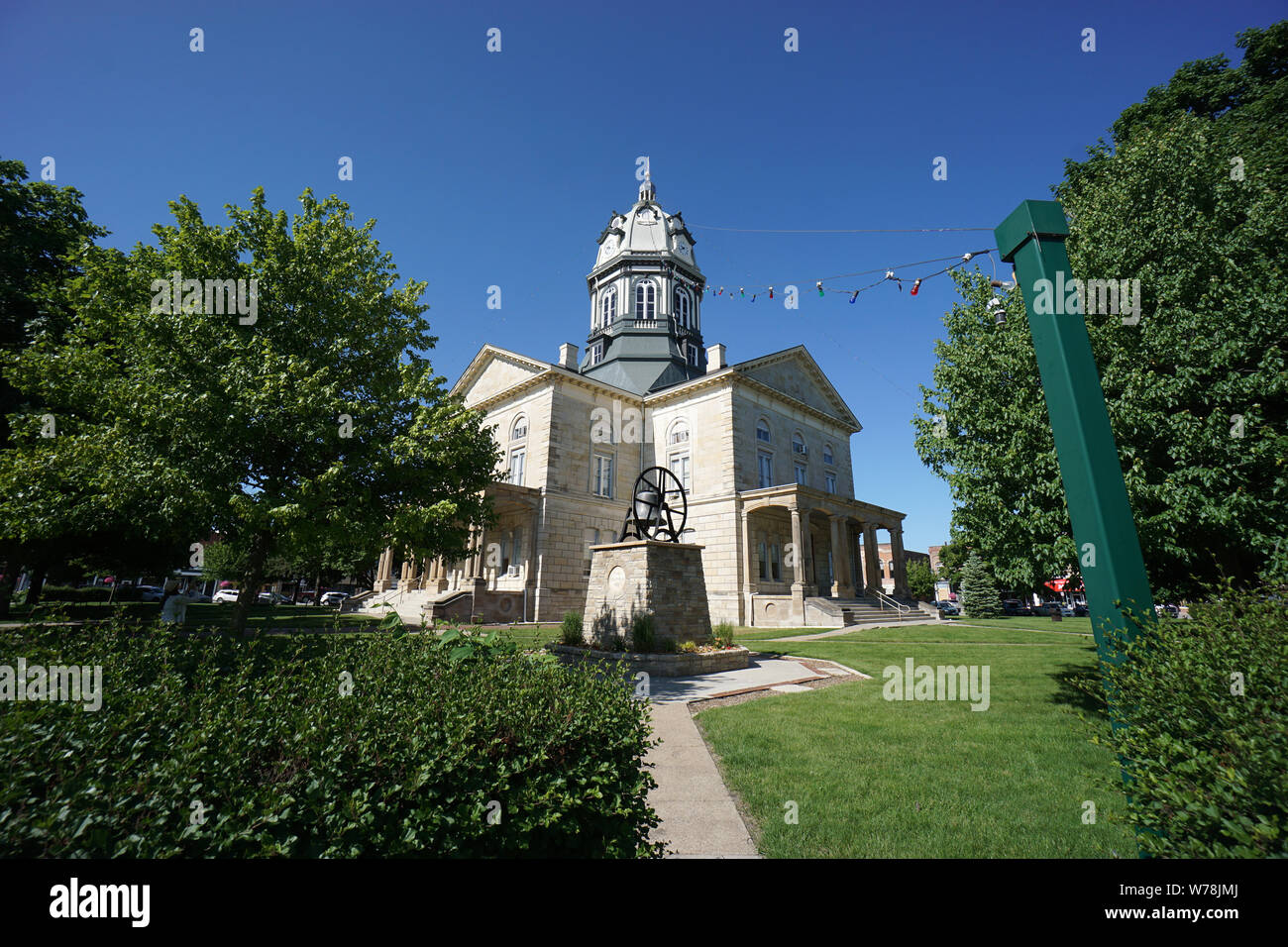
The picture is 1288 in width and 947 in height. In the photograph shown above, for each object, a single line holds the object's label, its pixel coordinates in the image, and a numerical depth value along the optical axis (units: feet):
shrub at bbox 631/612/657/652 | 44.83
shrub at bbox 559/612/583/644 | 49.55
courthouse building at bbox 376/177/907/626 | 95.30
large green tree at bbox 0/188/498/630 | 35.63
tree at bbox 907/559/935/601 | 158.30
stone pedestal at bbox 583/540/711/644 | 46.91
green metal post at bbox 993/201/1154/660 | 15.34
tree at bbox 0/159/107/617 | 49.34
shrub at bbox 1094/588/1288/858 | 8.59
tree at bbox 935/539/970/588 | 175.57
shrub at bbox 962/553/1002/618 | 144.15
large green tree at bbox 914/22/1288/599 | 25.18
